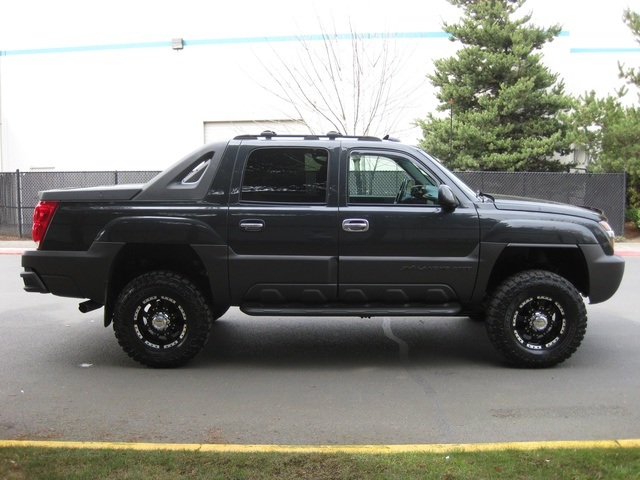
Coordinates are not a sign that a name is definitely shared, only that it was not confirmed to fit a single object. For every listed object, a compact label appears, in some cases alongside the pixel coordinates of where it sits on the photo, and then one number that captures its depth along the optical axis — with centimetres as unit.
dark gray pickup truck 565
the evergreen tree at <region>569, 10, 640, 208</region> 1847
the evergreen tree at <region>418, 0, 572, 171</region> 1948
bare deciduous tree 2017
